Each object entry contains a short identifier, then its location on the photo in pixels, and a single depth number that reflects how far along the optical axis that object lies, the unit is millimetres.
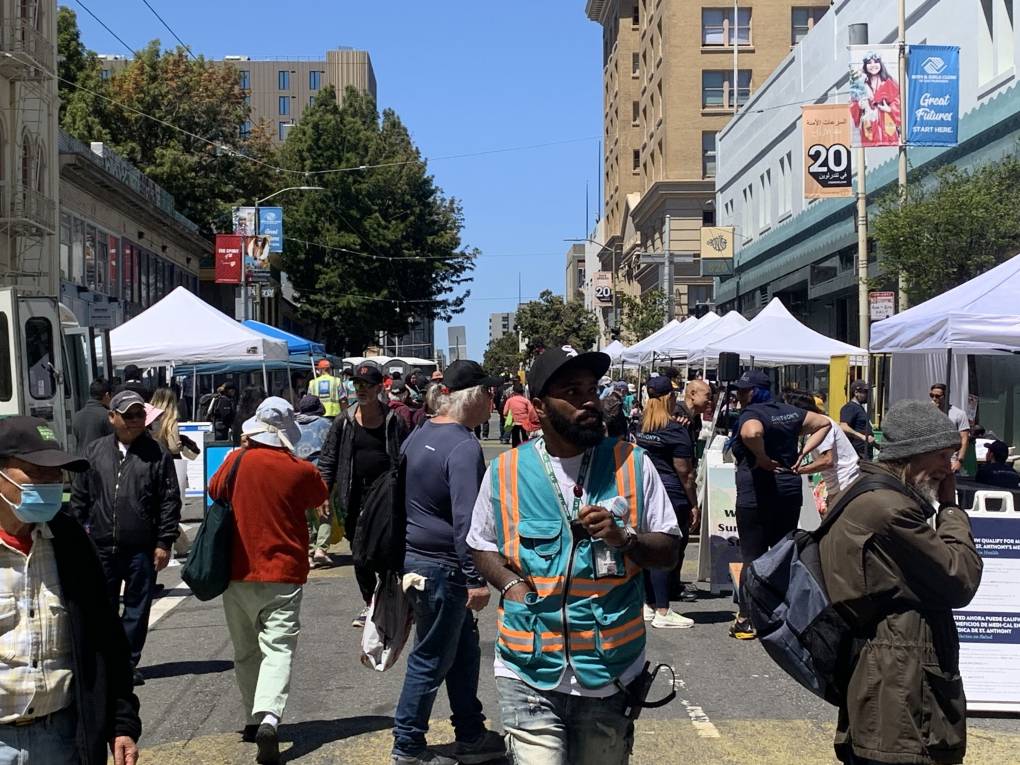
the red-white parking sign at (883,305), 19094
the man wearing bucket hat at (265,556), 6316
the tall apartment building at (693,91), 59156
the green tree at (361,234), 53969
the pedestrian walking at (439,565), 5734
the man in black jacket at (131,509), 7281
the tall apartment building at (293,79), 134250
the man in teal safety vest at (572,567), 3877
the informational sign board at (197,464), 16125
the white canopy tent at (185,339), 18938
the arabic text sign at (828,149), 28422
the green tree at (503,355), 104475
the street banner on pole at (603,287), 73250
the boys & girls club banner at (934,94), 21453
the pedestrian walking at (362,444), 9984
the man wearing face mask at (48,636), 3574
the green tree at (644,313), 50812
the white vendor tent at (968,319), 10133
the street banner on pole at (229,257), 36031
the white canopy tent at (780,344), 19891
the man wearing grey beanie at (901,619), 3920
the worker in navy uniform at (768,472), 8633
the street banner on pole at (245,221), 37438
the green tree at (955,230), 18578
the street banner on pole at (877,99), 22250
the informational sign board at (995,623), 7027
